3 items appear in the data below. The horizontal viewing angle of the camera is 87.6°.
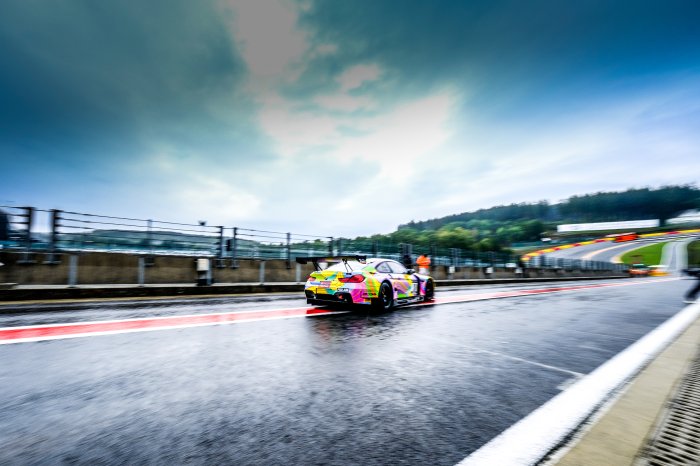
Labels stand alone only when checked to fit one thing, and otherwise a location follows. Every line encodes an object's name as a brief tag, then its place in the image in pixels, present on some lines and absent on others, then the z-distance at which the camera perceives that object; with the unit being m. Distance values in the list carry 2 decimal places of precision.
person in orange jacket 19.44
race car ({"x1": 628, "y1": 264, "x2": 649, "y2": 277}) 64.19
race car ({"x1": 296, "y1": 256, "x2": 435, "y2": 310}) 8.26
